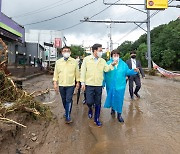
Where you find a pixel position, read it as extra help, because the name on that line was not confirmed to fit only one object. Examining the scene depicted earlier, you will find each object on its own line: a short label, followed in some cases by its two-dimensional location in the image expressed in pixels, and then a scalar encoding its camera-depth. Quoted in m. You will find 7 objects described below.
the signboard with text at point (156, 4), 11.34
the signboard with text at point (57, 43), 15.61
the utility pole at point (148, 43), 14.97
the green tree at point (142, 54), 32.09
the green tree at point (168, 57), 24.10
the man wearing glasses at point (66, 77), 3.21
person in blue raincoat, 3.38
